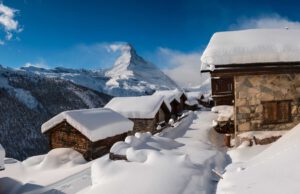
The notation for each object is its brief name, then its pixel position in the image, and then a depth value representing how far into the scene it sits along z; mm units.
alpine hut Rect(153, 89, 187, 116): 32040
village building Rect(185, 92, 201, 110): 38312
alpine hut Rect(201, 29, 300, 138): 7829
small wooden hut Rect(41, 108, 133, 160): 14206
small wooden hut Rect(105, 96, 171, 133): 22103
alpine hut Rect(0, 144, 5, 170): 10476
